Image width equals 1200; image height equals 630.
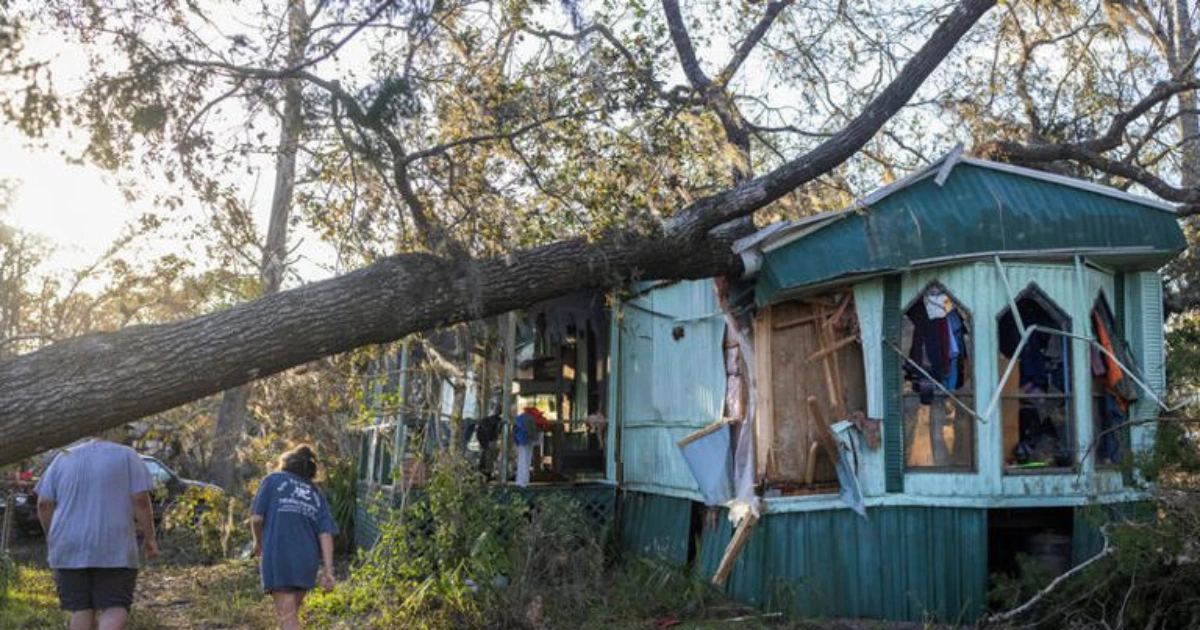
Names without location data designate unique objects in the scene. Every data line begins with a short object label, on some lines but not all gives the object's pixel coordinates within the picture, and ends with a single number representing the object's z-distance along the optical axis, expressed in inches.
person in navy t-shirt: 287.1
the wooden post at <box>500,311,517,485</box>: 479.8
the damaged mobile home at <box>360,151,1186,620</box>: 377.7
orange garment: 397.1
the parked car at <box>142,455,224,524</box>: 700.8
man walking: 273.0
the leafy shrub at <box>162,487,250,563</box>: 598.9
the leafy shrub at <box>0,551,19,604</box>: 440.1
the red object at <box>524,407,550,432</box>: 510.5
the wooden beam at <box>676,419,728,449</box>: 414.0
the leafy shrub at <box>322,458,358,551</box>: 624.4
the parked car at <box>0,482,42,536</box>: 654.9
